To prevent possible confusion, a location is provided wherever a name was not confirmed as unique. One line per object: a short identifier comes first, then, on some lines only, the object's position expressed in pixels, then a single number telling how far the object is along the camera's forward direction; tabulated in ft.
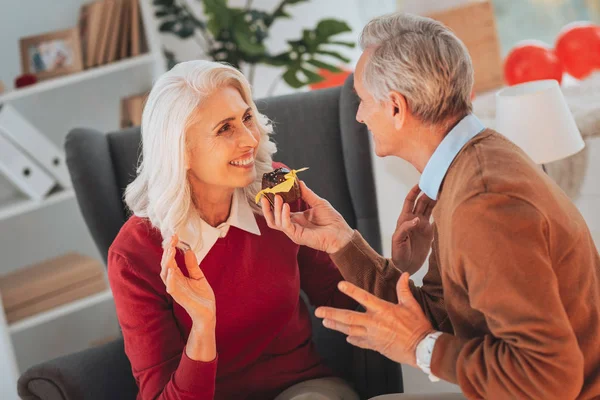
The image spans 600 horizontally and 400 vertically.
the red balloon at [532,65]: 12.85
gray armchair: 6.16
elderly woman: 5.30
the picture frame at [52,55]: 10.37
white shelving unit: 10.90
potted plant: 10.91
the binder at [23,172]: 9.54
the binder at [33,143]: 9.53
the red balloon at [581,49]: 13.29
